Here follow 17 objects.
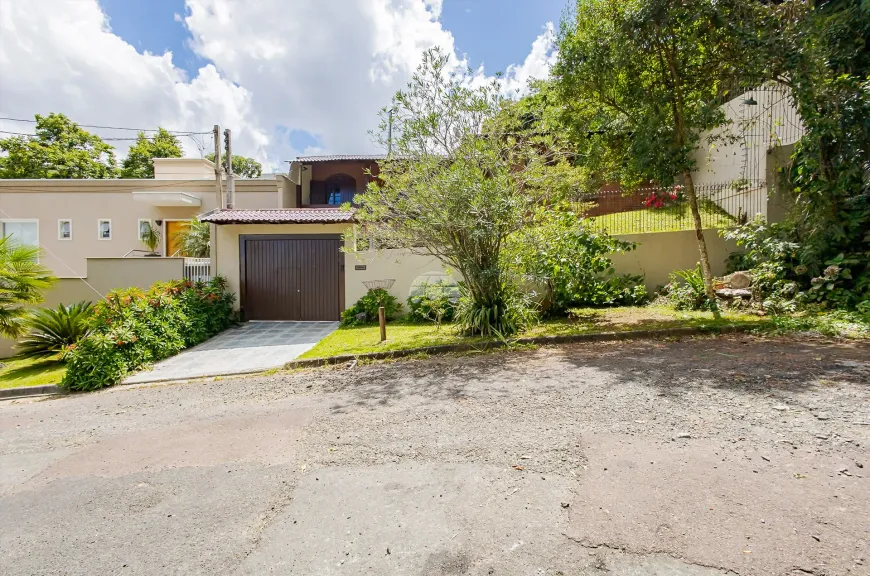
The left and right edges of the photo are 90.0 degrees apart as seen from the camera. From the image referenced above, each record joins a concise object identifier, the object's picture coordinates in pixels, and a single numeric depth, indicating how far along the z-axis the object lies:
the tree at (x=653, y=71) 7.62
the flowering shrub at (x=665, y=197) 8.99
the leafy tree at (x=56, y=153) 24.28
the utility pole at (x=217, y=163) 16.12
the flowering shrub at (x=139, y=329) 6.74
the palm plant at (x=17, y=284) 7.51
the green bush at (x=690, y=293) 9.22
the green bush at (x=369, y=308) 10.23
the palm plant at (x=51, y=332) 8.45
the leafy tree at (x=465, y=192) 6.91
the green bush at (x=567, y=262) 7.99
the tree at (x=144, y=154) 27.84
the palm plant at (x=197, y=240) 14.37
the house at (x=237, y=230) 10.63
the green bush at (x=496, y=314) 7.53
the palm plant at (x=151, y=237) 17.03
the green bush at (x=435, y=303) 9.20
